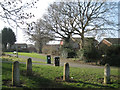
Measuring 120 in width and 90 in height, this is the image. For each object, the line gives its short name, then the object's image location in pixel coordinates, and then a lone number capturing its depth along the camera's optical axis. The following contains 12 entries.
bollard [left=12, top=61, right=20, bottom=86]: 6.32
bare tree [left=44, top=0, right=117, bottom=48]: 24.53
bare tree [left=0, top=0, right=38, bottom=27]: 7.49
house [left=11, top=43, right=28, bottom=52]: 61.78
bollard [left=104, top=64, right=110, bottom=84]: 7.72
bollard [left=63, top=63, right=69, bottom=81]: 7.57
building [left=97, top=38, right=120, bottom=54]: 22.08
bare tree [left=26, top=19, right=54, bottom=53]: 28.19
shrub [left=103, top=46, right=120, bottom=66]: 20.70
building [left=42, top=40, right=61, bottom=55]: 35.31
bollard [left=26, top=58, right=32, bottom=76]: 8.17
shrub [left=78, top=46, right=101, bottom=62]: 21.42
